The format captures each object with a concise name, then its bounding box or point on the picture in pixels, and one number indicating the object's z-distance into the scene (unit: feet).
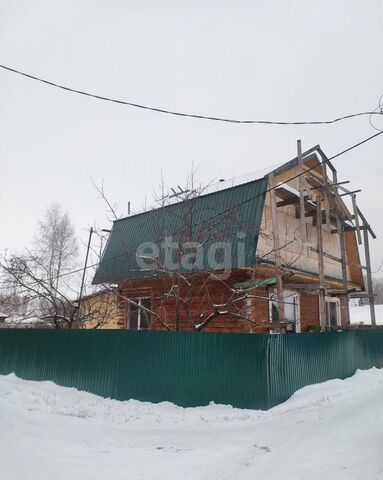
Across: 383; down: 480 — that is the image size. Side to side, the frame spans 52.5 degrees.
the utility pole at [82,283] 46.23
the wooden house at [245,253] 35.27
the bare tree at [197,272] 33.55
